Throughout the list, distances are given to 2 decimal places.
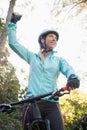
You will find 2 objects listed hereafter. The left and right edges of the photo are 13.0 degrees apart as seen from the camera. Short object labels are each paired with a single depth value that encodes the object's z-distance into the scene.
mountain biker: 3.62
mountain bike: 3.05
